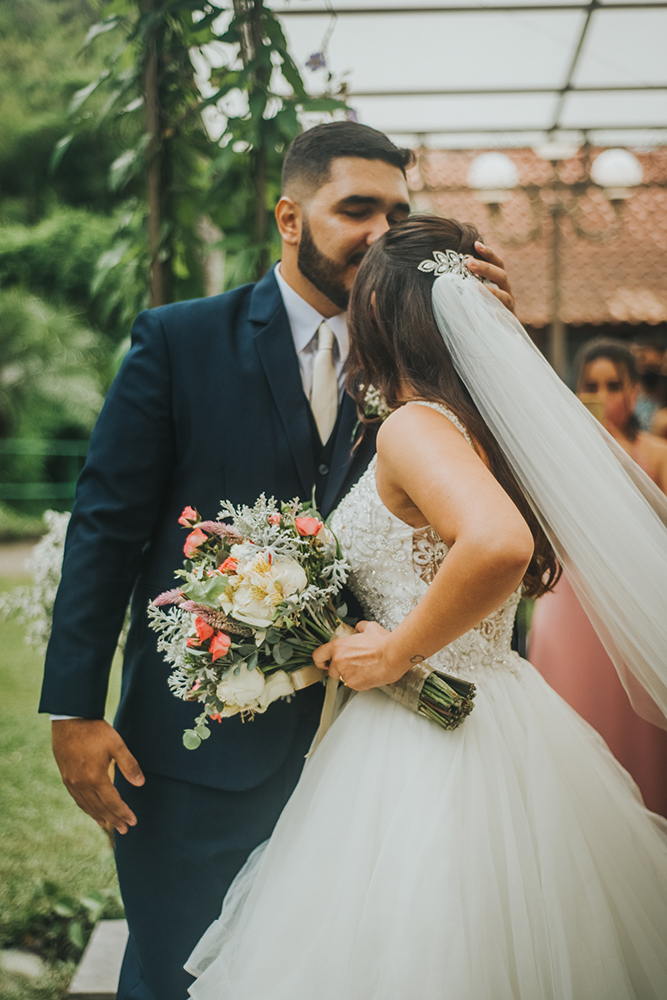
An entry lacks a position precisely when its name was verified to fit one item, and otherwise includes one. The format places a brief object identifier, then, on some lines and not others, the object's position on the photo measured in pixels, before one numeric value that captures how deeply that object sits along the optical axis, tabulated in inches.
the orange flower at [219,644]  55.2
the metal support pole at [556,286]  258.2
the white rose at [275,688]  60.5
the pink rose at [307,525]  57.5
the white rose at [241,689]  57.1
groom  69.0
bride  50.8
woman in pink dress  108.5
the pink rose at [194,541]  59.6
